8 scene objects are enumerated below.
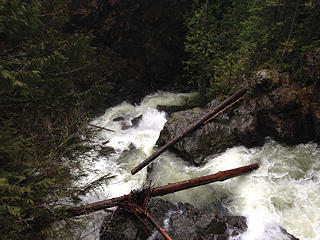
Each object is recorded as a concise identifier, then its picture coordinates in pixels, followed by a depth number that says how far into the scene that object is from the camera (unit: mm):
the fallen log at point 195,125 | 8570
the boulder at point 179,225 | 5664
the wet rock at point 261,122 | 8422
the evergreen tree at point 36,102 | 3887
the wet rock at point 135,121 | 13125
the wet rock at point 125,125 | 12920
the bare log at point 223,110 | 9508
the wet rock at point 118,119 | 13578
